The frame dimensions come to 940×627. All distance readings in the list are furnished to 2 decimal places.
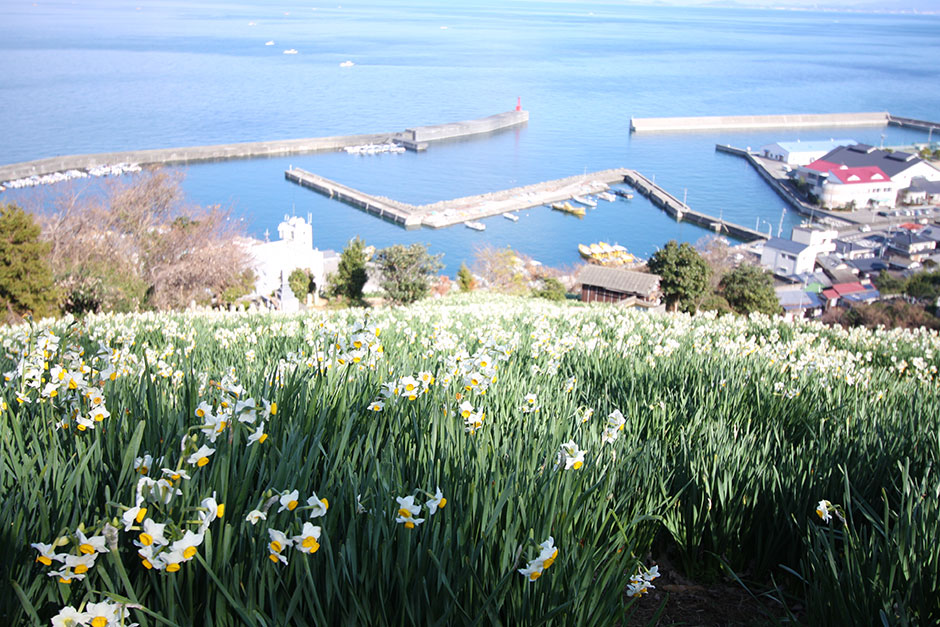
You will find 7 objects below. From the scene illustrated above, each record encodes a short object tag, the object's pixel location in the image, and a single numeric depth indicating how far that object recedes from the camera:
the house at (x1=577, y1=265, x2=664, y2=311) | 27.28
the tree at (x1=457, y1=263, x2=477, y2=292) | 26.00
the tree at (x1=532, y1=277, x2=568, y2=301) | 23.35
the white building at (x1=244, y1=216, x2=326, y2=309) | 28.81
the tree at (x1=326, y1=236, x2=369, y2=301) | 22.80
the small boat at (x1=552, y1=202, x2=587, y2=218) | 49.91
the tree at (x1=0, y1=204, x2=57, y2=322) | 11.88
